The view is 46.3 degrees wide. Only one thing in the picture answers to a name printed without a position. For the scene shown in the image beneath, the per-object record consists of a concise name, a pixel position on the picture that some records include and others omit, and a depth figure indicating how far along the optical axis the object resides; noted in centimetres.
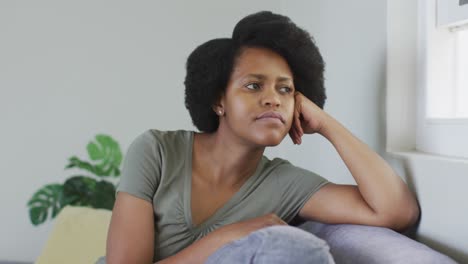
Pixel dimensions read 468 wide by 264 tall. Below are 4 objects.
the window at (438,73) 133
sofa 98
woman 121
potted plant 262
